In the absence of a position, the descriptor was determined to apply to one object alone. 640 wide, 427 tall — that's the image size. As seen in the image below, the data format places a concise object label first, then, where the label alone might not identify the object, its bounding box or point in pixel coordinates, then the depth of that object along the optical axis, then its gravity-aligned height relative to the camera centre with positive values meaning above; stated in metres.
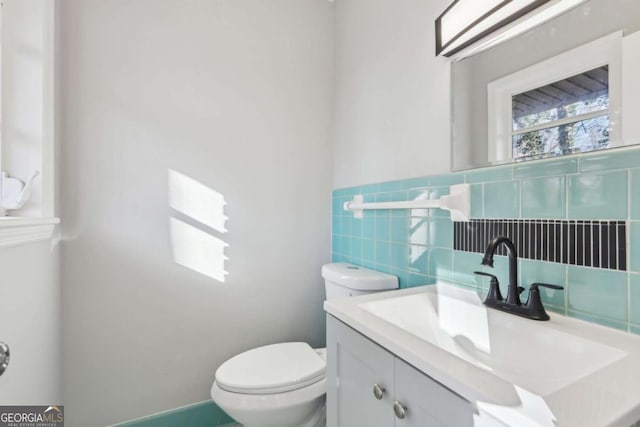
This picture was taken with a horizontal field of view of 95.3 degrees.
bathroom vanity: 0.41 -0.30
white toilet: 1.07 -0.64
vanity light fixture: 0.80 +0.60
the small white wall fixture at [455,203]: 0.98 +0.04
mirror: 0.66 +0.34
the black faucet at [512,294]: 0.74 -0.22
